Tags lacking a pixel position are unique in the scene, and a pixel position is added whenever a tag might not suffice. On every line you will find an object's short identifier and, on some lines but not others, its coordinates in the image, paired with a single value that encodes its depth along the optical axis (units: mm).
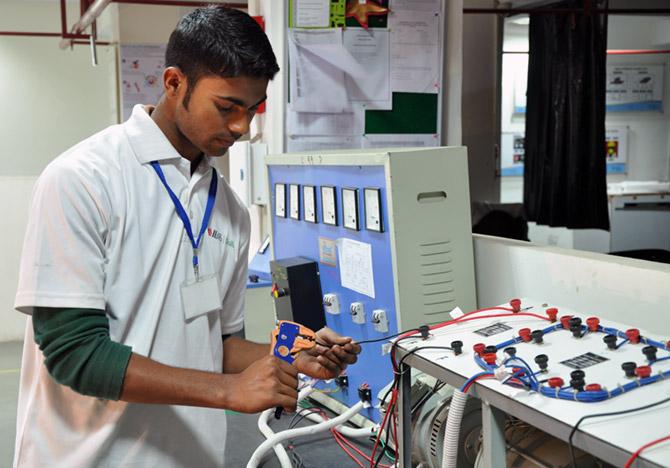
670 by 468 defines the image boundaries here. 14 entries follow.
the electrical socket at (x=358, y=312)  2322
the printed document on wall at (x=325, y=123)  2918
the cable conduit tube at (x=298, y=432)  2217
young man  971
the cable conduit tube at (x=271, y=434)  2156
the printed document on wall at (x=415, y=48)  2918
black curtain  4098
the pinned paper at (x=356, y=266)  2254
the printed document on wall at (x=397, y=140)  2979
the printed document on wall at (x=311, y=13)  2828
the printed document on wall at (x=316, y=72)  2859
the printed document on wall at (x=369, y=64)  2885
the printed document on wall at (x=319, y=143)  2947
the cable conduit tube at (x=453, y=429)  1354
